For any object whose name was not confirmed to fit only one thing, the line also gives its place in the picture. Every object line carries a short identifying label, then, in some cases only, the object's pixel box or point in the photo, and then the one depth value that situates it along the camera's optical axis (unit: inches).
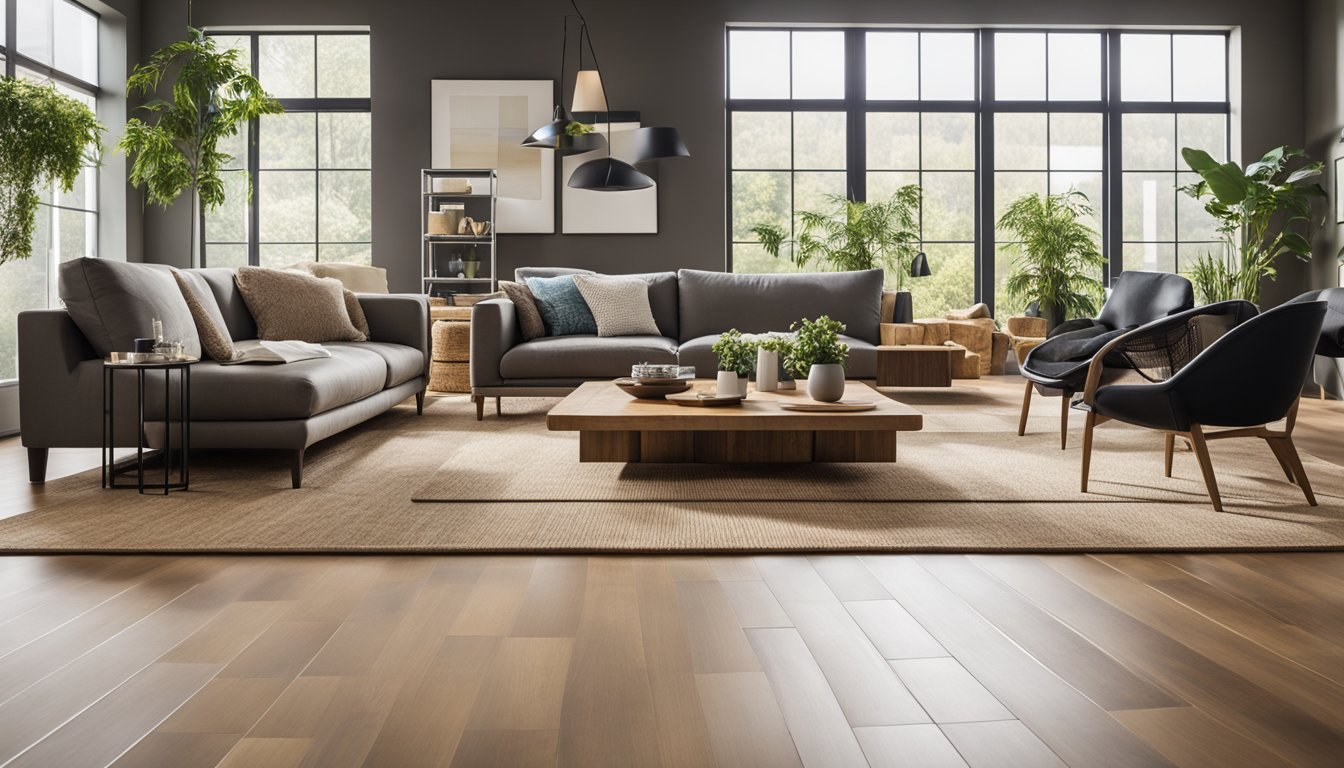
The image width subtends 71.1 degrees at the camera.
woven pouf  254.5
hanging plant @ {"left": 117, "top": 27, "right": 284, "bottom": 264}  249.4
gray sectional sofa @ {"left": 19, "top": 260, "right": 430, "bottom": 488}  131.4
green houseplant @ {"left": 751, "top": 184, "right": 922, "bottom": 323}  313.3
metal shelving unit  304.5
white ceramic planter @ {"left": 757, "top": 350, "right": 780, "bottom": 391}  153.6
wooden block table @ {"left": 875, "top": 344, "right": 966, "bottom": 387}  224.1
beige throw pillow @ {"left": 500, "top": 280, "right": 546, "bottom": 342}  220.7
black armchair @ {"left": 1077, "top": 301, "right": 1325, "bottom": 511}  112.6
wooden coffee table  124.8
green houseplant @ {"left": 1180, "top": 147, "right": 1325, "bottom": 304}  294.0
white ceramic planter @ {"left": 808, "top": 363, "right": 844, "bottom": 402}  137.3
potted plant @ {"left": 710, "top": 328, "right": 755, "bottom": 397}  139.8
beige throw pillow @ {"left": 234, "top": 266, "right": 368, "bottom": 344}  181.9
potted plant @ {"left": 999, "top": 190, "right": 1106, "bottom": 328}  315.6
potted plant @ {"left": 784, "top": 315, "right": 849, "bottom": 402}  137.5
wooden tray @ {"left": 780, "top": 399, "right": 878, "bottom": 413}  129.1
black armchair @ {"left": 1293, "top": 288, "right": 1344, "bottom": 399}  209.8
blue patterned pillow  224.2
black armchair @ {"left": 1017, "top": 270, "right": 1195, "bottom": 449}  158.9
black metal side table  126.9
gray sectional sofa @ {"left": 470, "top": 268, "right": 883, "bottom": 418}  209.3
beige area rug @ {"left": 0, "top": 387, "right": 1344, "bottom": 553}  100.3
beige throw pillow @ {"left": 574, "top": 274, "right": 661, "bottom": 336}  224.2
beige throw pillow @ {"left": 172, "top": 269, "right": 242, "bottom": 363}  144.8
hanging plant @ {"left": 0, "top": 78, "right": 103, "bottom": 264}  172.2
